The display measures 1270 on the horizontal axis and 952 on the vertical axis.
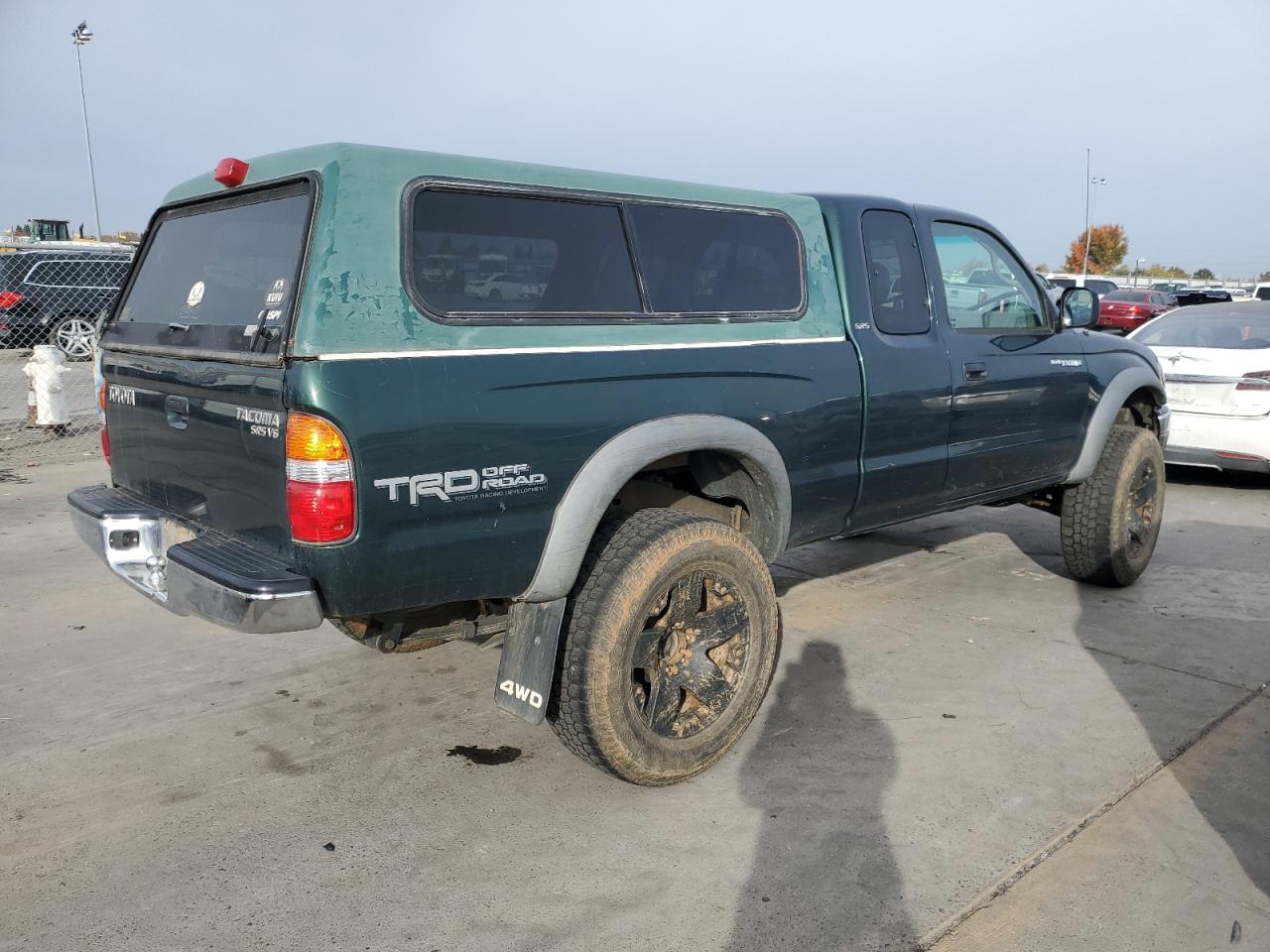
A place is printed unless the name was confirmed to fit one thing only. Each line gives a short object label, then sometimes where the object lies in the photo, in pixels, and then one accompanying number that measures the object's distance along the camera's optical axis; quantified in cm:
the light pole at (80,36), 2839
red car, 2356
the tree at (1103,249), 7562
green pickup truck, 262
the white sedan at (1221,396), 734
